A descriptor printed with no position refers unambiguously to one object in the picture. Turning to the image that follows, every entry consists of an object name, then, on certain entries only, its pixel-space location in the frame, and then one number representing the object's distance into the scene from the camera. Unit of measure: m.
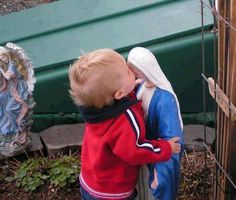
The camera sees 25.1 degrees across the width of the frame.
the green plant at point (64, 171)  3.41
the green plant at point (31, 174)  3.43
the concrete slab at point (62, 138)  3.72
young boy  2.14
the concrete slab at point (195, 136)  3.66
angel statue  3.33
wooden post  2.33
